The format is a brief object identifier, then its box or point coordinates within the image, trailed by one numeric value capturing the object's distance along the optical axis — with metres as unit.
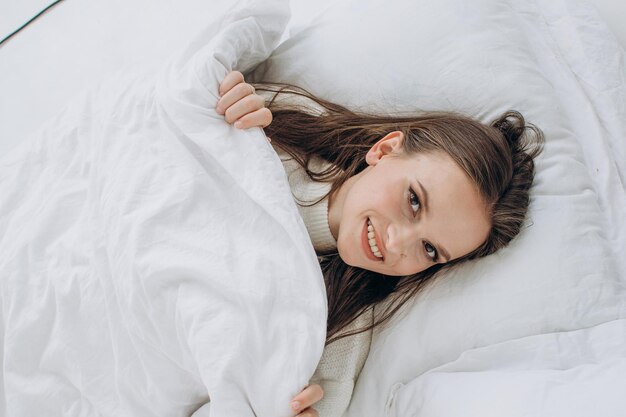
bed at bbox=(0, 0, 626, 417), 0.82
